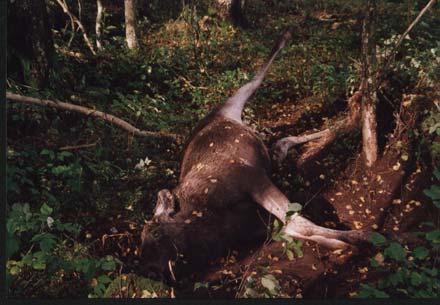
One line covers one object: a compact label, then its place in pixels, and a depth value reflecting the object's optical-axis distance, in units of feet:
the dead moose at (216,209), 10.94
